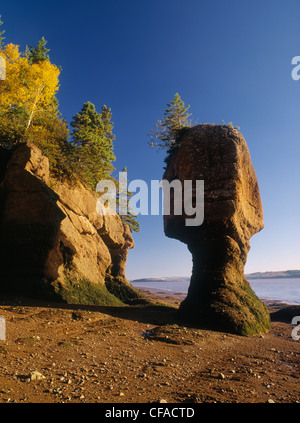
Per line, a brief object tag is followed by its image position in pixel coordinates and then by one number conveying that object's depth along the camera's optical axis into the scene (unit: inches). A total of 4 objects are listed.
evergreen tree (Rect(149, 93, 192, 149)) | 786.2
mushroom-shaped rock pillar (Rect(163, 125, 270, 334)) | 534.3
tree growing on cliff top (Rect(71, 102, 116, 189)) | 889.5
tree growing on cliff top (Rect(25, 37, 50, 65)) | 1149.1
